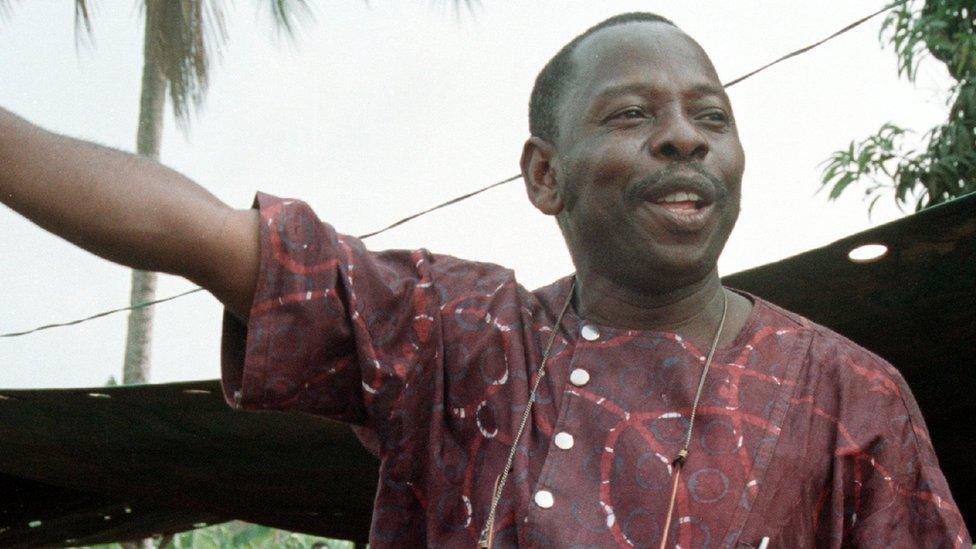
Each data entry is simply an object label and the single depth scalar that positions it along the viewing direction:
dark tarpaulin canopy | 2.19
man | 1.30
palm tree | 7.17
